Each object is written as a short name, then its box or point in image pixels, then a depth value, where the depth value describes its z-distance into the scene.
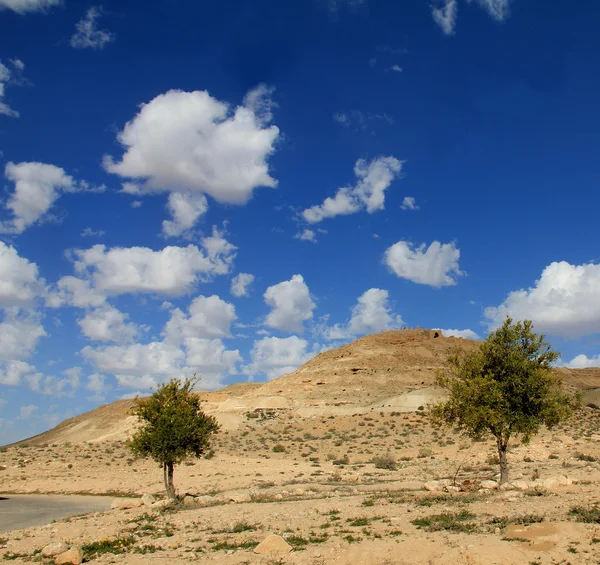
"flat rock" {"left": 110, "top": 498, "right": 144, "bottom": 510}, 21.41
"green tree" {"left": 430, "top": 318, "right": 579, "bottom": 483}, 21.25
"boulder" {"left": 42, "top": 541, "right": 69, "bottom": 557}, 13.73
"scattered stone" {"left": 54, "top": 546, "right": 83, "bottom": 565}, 12.76
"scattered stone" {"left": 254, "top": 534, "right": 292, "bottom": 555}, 12.31
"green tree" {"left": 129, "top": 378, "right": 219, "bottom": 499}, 24.06
